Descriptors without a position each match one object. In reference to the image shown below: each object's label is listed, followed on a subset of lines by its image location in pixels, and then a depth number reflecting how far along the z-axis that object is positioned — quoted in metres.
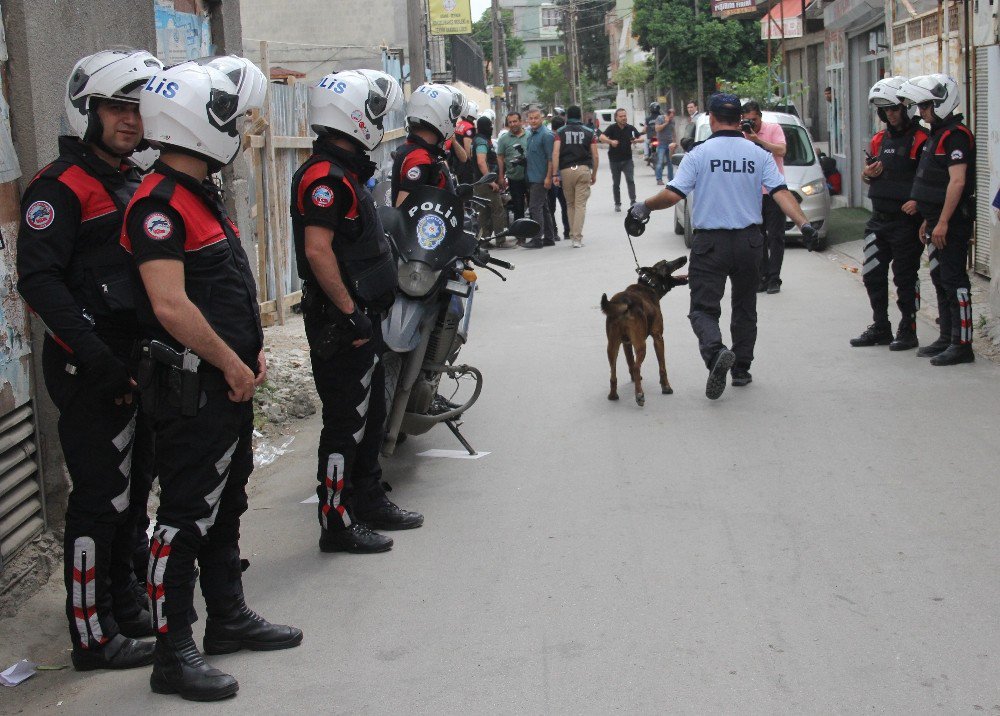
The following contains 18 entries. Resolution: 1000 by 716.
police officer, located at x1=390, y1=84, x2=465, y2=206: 6.85
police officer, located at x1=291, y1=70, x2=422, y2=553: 5.02
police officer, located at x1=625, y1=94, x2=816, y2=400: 8.12
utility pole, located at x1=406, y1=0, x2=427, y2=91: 20.16
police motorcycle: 6.26
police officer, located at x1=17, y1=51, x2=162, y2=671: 4.09
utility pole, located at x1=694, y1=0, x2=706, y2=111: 42.50
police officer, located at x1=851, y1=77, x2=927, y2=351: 8.97
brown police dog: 8.01
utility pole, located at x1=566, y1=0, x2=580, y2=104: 69.59
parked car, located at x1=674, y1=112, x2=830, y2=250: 15.43
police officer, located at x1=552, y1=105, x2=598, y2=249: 17.50
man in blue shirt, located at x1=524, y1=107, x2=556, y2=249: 17.78
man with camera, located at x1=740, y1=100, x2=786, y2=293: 12.13
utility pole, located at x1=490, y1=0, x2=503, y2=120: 57.92
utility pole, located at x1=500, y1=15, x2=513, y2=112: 67.00
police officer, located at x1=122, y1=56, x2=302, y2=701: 3.83
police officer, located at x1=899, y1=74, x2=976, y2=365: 8.46
